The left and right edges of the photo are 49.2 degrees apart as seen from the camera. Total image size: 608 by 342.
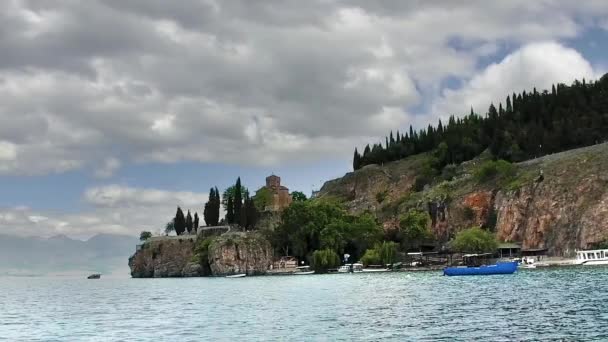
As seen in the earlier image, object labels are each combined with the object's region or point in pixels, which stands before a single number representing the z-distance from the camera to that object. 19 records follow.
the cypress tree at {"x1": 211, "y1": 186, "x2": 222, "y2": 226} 182.88
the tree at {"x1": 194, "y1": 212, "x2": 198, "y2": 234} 189.88
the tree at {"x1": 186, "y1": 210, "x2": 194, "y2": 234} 191.25
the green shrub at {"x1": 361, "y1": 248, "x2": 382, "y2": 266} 151.12
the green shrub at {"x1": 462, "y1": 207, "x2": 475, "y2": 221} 158.00
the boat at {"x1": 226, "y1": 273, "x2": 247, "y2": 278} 158.00
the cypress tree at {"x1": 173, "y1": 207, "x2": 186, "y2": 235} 190.88
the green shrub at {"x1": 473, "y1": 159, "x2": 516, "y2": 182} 160.00
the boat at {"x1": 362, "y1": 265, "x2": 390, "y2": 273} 144.12
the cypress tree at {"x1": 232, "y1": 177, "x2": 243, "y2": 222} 178.75
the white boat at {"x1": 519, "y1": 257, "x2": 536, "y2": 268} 121.76
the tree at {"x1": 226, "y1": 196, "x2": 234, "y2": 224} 181.50
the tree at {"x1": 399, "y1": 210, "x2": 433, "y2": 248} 157.50
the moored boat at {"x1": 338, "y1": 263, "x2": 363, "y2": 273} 149.75
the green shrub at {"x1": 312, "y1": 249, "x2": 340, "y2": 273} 154.75
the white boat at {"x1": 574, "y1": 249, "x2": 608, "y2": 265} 117.38
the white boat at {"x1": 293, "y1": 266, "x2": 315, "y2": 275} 156.00
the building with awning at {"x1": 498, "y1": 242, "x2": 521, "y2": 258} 139.50
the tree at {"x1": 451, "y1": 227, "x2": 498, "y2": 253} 136.38
